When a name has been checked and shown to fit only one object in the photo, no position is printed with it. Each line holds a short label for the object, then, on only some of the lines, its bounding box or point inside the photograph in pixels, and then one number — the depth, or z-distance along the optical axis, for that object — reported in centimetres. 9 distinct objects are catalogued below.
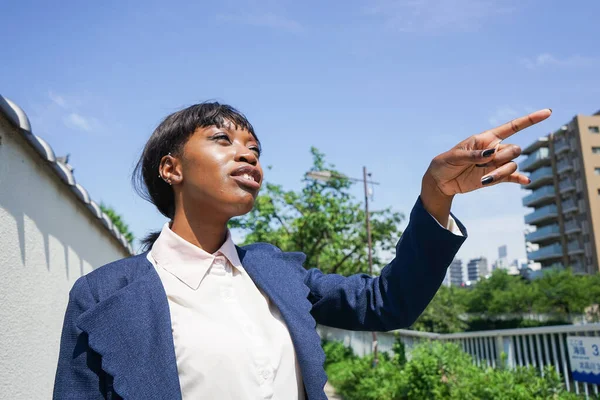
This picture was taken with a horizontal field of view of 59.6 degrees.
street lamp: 1297
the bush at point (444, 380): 418
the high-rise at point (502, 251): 19438
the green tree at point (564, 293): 3759
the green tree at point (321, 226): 1795
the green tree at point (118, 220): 2194
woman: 130
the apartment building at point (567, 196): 4881
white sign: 387
